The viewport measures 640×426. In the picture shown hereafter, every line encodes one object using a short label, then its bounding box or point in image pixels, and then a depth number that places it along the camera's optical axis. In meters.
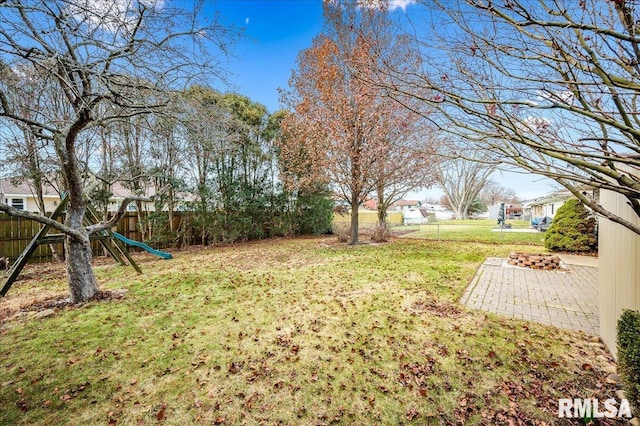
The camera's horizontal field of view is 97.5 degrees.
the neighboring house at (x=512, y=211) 35.25
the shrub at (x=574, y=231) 9.93
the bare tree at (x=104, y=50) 2.89
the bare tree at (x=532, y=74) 1.72
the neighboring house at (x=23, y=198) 14.98
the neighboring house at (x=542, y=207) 22.90
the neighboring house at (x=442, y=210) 45.95
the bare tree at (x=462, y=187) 35.22
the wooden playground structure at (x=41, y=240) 5.16
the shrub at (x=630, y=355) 1.97
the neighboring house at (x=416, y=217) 31.25
